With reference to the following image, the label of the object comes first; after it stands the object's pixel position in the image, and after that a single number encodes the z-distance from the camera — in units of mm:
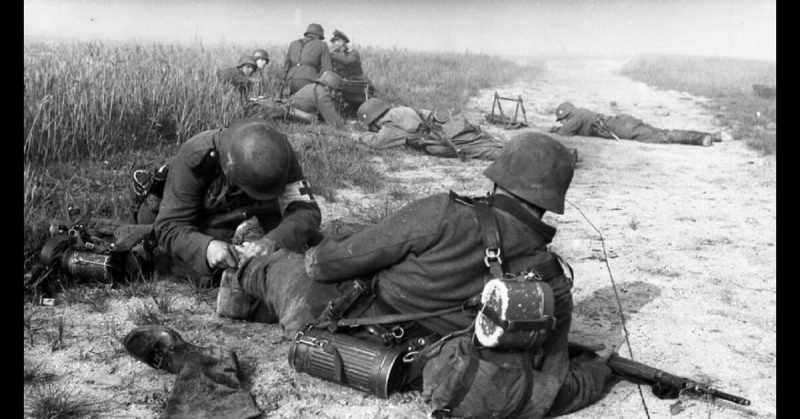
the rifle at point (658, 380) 3461
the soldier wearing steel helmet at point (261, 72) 12061
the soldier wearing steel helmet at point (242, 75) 11180
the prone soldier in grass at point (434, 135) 9969
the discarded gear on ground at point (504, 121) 13814
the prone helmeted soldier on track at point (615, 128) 12422
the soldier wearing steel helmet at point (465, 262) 3150
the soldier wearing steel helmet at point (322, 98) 11539
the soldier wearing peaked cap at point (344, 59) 14750
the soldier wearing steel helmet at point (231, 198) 4344
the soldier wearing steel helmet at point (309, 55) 13453
